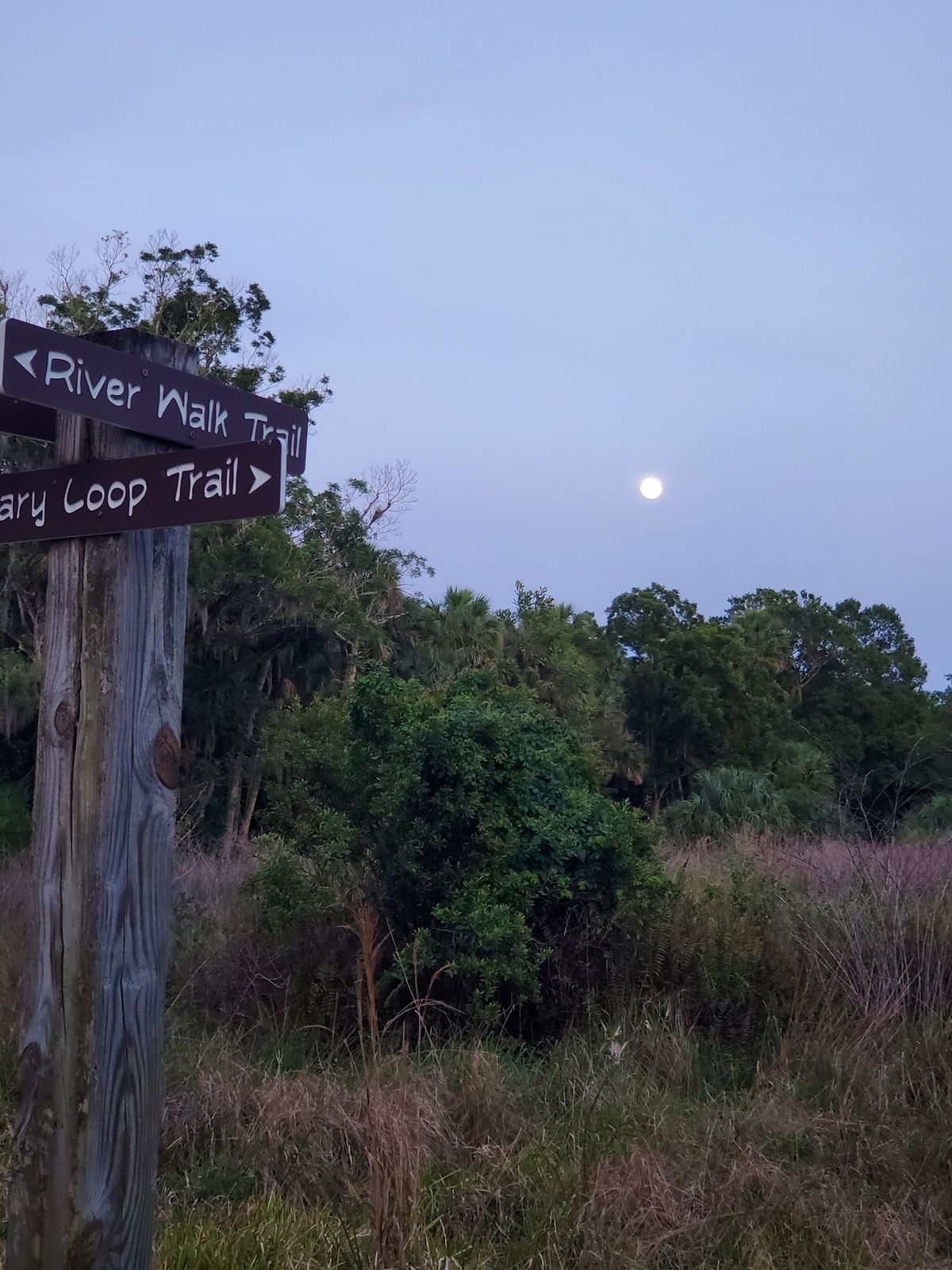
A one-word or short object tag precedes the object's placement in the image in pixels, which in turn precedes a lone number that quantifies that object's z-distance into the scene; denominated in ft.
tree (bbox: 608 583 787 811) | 123.85
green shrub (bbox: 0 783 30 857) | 56.22
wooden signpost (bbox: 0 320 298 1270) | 9.70
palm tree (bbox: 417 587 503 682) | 87.76
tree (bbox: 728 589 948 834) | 141.79
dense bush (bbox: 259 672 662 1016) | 21.86
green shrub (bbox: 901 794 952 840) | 61.16
